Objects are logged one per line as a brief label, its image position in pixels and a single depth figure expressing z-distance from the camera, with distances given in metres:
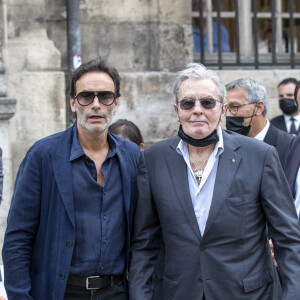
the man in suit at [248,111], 5.69
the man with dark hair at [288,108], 8.01
